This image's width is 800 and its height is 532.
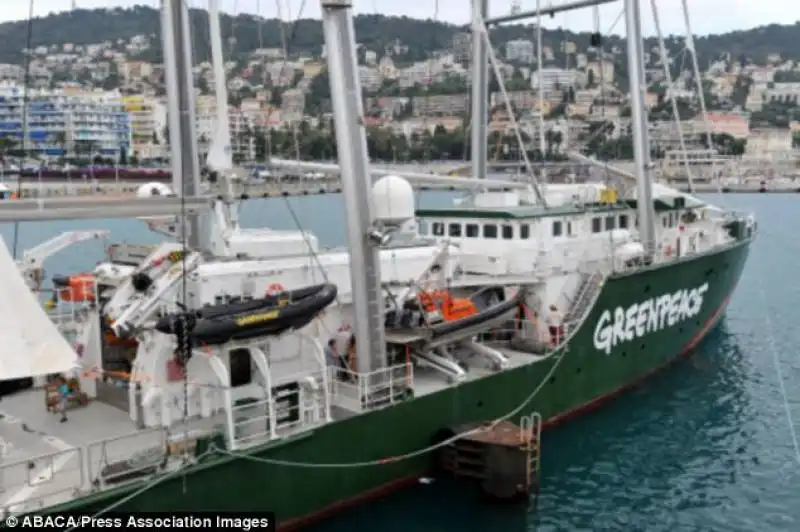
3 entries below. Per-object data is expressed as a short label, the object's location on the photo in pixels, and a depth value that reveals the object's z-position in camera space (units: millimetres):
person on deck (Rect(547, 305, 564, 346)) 17250
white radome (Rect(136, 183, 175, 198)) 14391
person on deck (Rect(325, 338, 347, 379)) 14609
